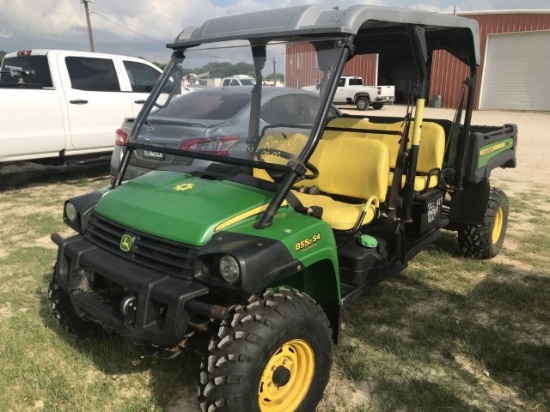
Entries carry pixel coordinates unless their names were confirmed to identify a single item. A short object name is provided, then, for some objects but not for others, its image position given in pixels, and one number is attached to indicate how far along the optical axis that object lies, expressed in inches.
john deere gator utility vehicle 86.4
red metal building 873.5
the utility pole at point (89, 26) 1025.5
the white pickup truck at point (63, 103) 259.6
